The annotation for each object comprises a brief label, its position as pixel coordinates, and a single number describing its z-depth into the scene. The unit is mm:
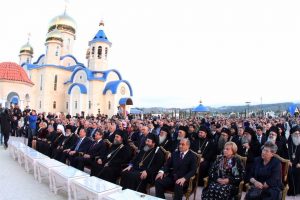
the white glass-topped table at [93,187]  3804
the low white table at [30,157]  6407
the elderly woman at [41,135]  9490
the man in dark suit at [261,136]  7509
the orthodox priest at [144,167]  5000
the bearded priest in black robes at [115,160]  5684
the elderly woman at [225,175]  4012
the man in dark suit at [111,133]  7105
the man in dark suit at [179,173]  4422
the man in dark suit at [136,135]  8339
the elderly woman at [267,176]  3775
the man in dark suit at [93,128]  9066
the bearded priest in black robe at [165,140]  6670
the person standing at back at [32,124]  12156
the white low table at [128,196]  3561
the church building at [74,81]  27906
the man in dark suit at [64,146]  7555
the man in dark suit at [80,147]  7031
